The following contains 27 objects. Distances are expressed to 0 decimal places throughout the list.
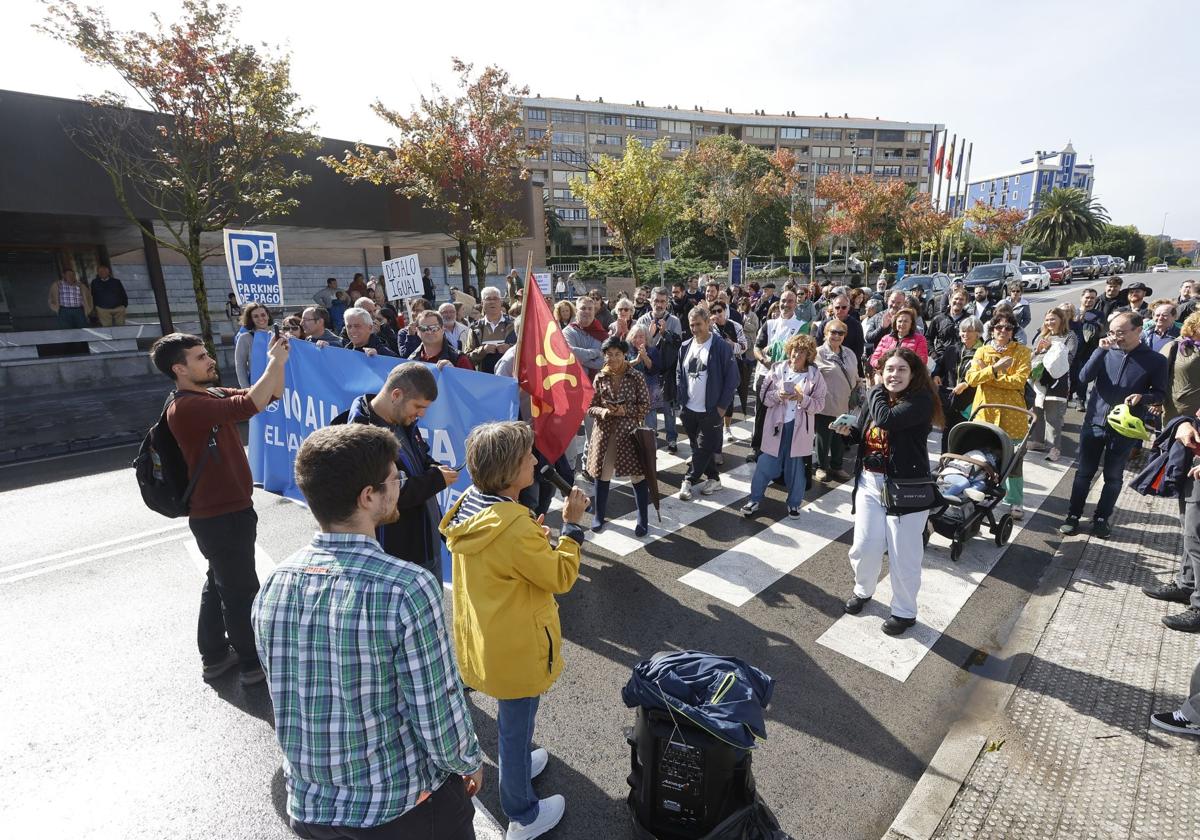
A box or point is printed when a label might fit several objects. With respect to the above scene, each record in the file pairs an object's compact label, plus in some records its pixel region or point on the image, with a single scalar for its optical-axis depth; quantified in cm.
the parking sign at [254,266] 697
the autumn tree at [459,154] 1630
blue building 11506
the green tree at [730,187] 3697
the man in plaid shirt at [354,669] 167
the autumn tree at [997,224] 4412
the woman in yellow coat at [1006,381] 619
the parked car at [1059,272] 4254
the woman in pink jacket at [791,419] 630
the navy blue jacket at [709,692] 258
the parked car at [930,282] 2485
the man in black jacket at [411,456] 327
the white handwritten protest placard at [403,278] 951
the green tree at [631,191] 2456
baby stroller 545
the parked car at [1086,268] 4601
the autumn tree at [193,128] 1125
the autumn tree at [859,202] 3644
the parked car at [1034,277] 3694
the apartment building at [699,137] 7244
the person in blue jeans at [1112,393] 560
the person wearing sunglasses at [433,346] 553
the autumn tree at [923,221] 4197
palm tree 5847
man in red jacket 340
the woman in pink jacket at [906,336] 779
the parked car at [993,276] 2850
